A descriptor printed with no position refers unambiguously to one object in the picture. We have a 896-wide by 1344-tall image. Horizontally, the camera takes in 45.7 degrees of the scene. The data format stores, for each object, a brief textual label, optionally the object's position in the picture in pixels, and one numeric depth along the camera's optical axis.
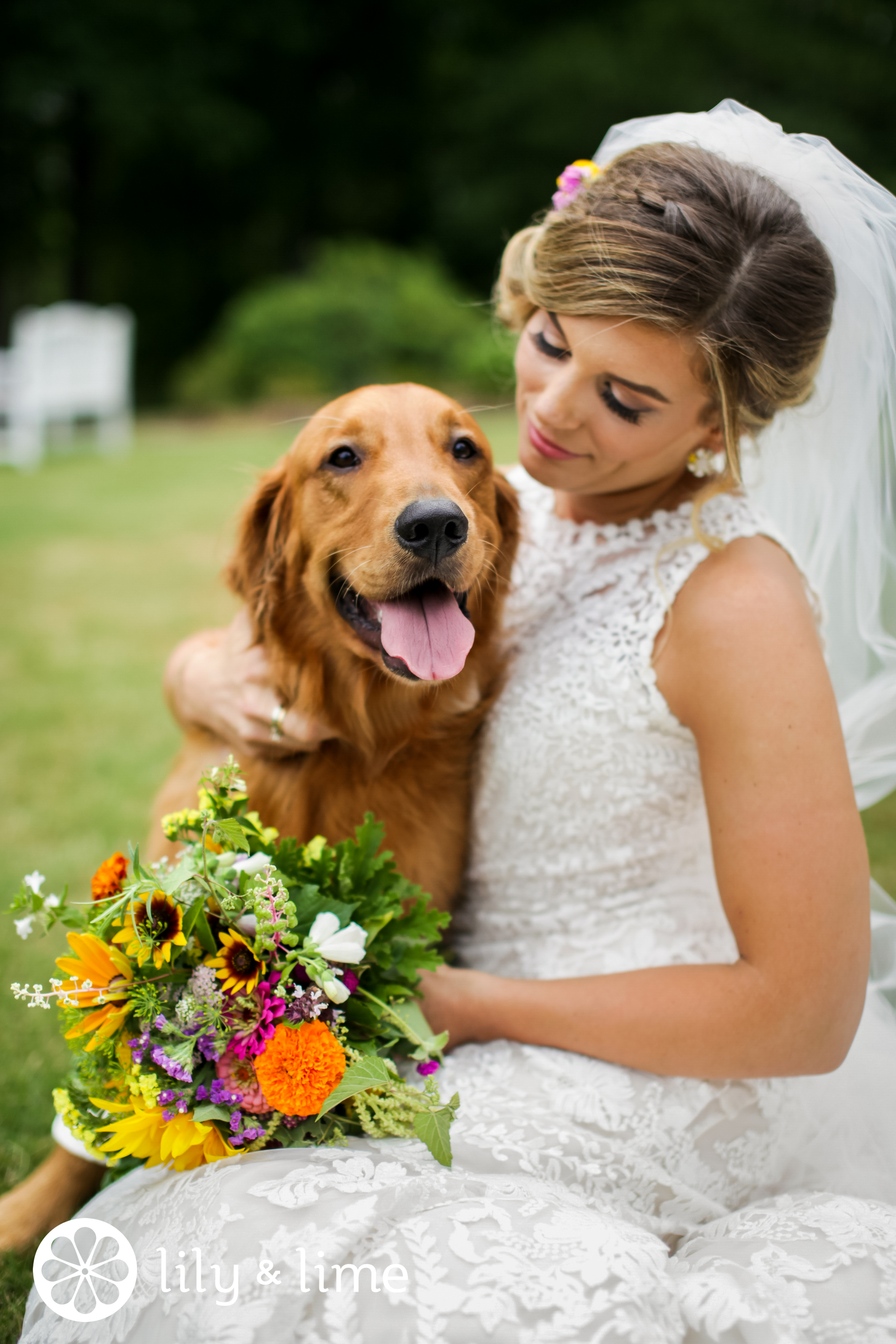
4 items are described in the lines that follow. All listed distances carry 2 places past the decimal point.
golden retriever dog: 2.27
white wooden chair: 11.52
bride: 1.63
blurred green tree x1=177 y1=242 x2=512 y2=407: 15.26
